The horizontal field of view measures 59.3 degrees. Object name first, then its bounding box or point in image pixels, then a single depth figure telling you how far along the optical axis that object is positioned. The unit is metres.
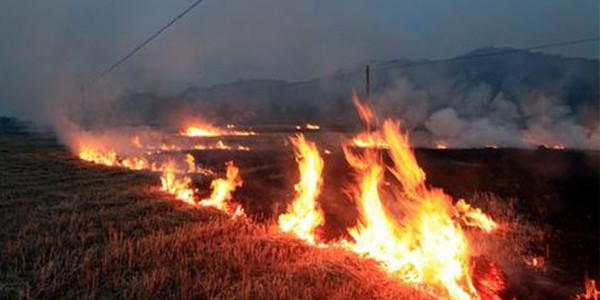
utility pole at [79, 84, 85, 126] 59.14
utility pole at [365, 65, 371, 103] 40.22
